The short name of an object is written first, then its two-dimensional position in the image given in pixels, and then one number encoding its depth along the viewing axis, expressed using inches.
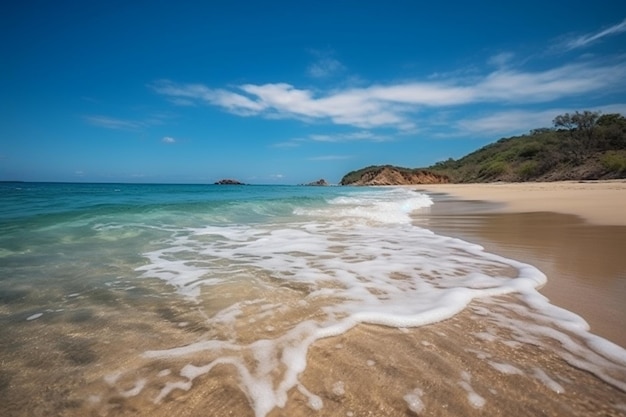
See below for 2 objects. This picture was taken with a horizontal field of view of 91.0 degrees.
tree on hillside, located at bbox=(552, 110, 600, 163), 1753.2
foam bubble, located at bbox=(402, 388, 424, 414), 60.7
